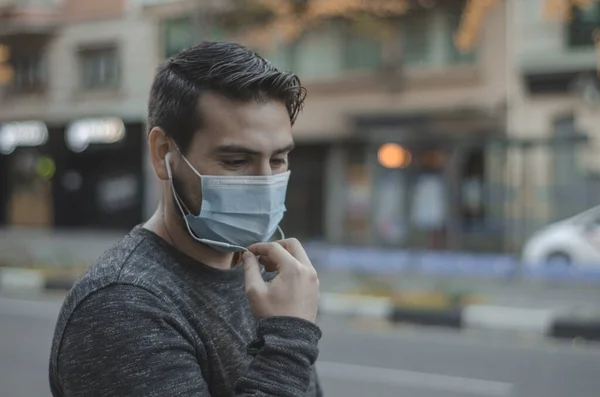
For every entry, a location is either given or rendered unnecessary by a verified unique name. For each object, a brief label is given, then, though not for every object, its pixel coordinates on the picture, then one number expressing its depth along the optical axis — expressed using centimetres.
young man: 116
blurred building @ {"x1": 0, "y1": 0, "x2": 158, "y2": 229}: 2108
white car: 1302
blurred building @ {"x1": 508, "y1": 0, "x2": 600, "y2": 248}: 1432
